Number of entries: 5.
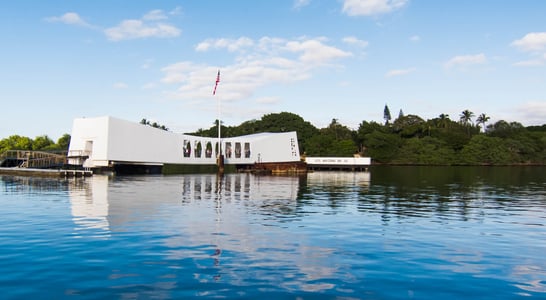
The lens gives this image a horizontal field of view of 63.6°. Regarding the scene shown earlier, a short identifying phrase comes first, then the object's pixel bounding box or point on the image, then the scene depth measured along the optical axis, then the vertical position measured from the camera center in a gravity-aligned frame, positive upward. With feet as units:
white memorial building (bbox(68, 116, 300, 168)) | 180.65 +6.80
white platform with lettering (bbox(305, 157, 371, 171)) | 274.36 -1.65
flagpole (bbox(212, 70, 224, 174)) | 202.28 -0.14
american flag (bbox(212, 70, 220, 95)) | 202.20 +37.51
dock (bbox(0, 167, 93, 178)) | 155.22 -4.12
